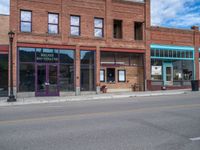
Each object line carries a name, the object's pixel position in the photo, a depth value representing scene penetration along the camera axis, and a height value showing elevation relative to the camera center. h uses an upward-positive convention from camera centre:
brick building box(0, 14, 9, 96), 20.38 +2.28
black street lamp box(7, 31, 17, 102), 17.70 +0.53
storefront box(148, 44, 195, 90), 26.64 +1.38
